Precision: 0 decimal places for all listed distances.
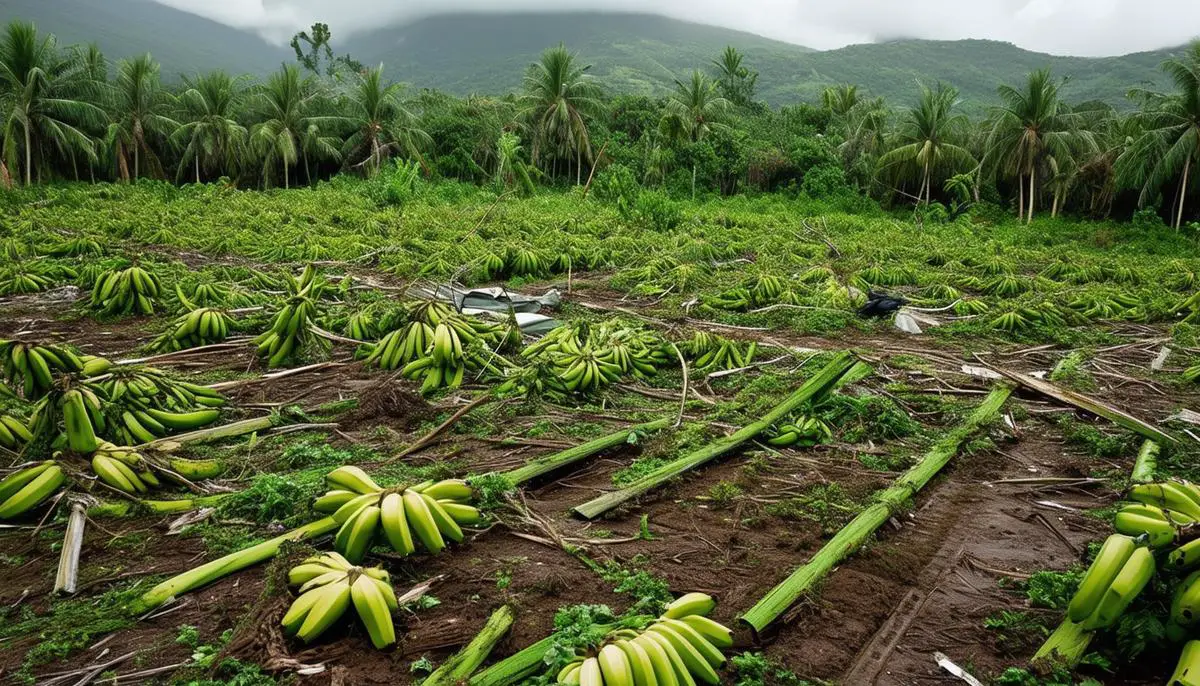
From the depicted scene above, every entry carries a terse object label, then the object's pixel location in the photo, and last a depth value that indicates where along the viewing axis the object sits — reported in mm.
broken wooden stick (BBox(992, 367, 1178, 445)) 4312
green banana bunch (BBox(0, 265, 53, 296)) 9070
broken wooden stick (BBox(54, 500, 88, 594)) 2885
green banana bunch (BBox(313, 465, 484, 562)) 2936
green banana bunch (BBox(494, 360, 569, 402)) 5340
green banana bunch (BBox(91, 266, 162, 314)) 7938
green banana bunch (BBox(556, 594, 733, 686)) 2123
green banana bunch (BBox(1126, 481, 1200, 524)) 2652
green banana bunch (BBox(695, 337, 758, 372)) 6406
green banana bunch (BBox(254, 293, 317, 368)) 5910
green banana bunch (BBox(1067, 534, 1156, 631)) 2336
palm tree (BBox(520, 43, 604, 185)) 35312
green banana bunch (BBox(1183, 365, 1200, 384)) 6120
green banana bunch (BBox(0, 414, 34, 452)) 3920
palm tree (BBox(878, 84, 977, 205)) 30109
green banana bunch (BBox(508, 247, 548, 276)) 12039
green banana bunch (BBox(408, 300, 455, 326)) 6098
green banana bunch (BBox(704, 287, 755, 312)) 9469
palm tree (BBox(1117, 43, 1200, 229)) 23781
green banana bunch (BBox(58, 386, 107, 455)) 3492
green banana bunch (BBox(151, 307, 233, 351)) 6496
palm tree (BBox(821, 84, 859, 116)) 43281
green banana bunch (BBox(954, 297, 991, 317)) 9289
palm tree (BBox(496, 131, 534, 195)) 25412
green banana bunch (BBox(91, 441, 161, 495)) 3521
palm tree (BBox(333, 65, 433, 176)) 35281
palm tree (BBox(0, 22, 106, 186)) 27031
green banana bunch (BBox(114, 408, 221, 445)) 4145
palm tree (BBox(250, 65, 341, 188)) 33188
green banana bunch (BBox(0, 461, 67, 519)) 3281
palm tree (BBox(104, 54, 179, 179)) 31766
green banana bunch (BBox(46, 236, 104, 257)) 11953
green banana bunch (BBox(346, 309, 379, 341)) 6840
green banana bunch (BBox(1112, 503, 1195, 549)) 2338
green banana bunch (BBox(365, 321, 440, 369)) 5977
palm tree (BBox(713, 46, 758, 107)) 50062
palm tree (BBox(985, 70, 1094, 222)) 28328
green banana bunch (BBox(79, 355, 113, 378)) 4793
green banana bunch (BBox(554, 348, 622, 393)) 5516
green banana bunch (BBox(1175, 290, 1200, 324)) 8750
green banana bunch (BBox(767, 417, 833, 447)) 4699
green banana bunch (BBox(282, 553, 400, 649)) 2553
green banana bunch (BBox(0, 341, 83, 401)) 4312
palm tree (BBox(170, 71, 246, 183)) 32656
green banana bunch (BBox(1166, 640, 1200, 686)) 2111
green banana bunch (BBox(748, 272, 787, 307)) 9672
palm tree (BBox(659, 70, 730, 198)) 36906
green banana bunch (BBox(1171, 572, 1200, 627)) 2250
